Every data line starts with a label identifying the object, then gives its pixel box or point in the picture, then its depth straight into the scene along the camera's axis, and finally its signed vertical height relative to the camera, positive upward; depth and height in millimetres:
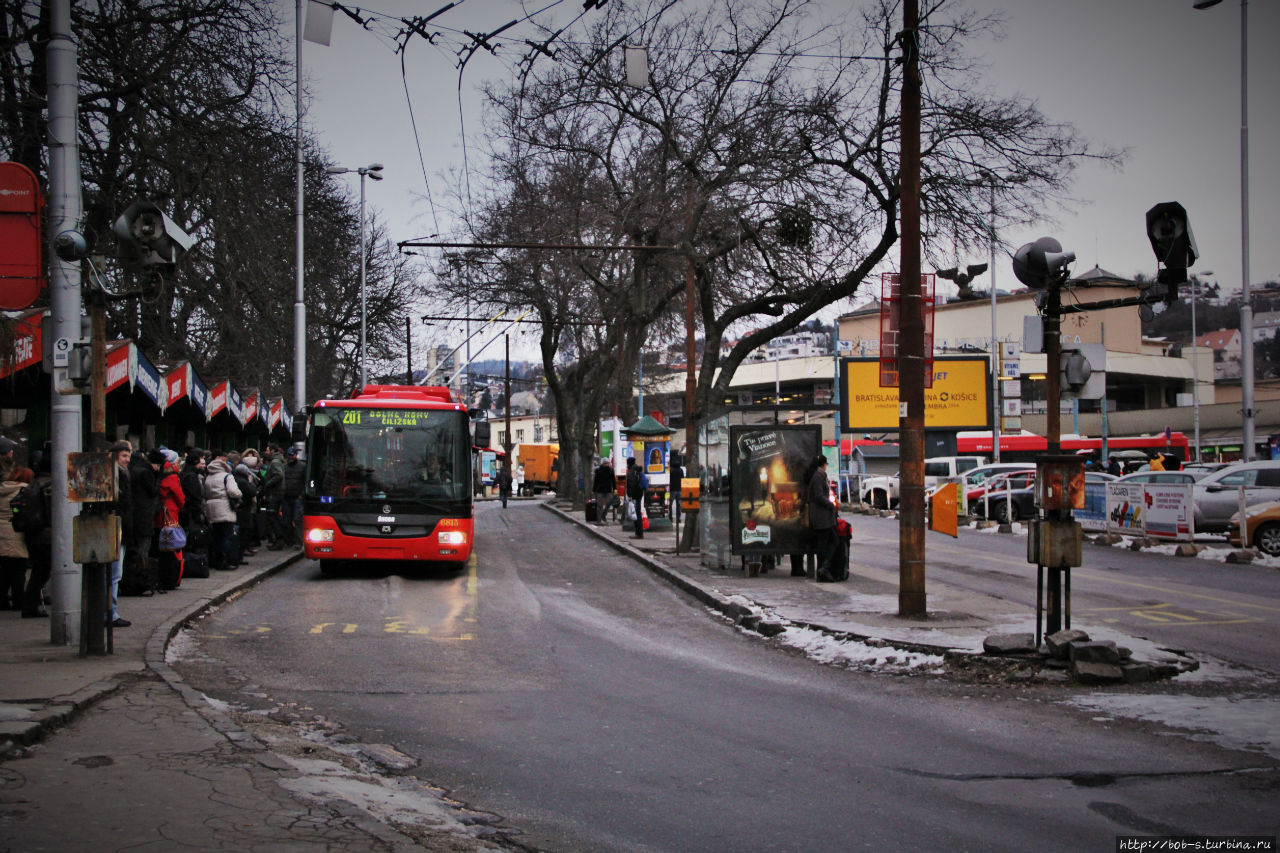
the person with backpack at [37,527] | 11992 -782
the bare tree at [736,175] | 18125 +5013
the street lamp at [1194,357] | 56850 +5130
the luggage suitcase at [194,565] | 16891 -1662
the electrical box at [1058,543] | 10070 -817
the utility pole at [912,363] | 12477 +977
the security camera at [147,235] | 10125 +1959
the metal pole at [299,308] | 26969 +3588
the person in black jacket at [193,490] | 16578 -541
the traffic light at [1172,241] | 9812 +1801
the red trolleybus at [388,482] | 17859 -468
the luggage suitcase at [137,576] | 14305 -1560
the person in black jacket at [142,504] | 13000 -594
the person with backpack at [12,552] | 12078 -1056
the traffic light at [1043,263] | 10617 +1756
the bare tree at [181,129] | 15289 +4749
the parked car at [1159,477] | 25891 -622
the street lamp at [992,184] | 17750 +4179
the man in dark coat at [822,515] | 16906 -946
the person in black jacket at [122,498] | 10439 -498
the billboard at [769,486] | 17875 -541
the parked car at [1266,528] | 21172 -1455
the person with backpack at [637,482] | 29047 -787
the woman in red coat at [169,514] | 14953 -812
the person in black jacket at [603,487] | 34000 -1064
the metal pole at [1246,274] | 29766 +4775
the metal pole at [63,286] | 10102 +1528
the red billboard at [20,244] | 12250 +2288
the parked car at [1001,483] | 36156 -1032
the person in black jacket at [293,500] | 22125 -961
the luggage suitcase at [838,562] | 17219 -1680
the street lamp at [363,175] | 33256 +8369
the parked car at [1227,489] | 24266 -861
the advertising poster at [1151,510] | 23359 -1260
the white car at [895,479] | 46156 -1153
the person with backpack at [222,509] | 18156 -899
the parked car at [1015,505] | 34656 -1667
